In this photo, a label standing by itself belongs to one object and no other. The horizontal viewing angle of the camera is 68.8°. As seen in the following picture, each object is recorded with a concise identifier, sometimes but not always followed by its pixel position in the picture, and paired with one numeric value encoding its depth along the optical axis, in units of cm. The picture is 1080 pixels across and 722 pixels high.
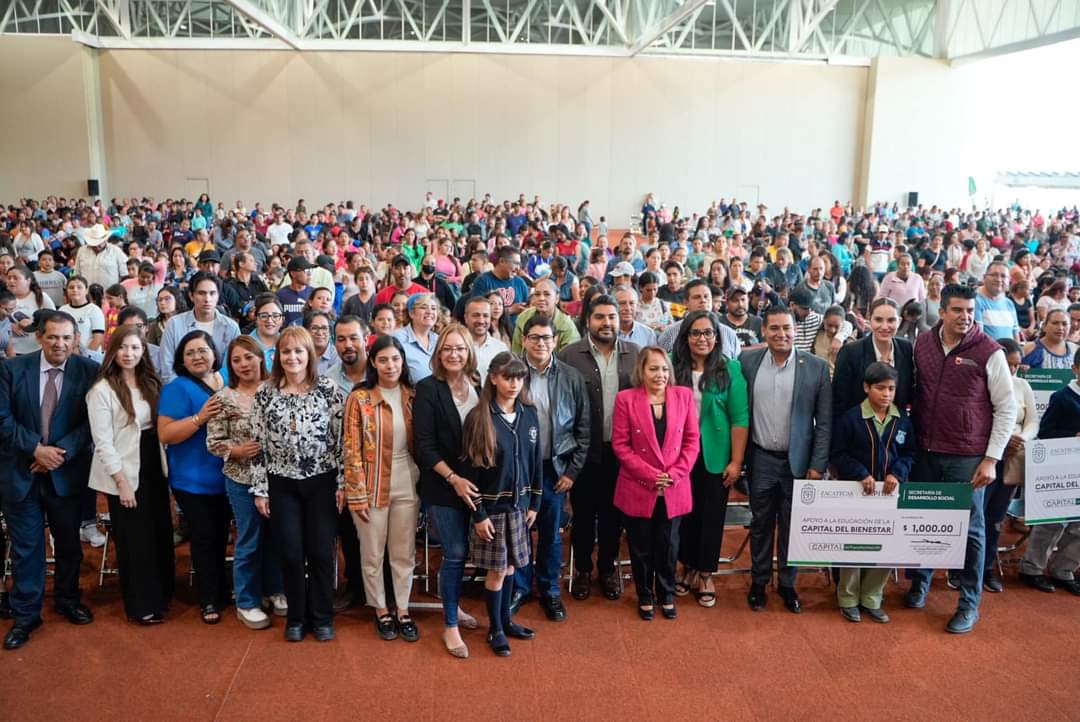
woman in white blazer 407
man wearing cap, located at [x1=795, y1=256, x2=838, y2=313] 802
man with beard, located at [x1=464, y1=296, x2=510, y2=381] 474
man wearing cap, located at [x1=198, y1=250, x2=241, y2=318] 744
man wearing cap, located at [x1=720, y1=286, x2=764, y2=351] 595
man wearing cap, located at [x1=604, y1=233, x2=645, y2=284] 986
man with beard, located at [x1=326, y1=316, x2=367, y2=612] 441
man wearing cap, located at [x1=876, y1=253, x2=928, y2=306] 898
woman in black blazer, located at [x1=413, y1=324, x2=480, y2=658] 386
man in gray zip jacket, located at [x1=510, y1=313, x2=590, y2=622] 426
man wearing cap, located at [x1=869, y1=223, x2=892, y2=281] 1205
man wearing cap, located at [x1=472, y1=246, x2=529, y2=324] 687
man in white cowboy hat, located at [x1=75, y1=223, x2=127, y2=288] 1033
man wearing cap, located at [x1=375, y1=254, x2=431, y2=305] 650
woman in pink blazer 418
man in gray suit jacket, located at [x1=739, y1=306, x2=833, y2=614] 436
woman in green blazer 441
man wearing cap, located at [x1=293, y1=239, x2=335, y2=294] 790
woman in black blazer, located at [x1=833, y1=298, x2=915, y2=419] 450
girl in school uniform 380
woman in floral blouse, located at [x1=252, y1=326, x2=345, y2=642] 388
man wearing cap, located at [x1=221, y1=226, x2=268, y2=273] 993
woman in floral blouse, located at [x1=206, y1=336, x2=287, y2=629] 404
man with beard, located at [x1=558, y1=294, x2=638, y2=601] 455
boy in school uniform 425
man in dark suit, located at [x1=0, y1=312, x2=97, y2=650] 399
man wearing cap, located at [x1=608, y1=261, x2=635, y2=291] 781
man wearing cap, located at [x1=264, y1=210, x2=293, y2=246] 1631
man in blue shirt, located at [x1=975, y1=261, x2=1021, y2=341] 680
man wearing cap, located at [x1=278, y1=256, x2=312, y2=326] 681
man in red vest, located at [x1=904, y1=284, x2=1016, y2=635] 427
